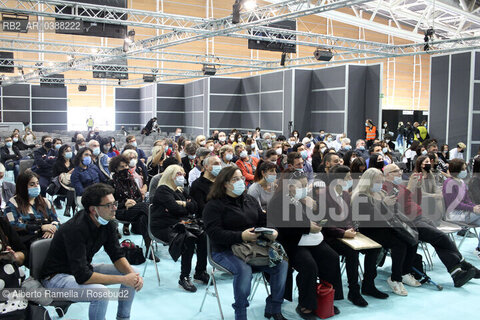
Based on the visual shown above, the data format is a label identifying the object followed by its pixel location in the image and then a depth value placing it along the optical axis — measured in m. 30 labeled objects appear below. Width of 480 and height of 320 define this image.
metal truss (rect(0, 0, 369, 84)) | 10.21
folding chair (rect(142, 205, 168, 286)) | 4.57
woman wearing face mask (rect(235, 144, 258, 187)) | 7.05
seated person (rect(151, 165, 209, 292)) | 4.51
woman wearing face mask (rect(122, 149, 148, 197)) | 6.16
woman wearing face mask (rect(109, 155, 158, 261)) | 5.29
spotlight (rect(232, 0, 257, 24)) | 10.18
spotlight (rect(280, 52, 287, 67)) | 17.32
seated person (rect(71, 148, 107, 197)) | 6.35
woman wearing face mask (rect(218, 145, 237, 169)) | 6.79
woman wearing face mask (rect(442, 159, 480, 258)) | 5.54
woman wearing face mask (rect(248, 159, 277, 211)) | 5.06
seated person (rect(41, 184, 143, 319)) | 2.98
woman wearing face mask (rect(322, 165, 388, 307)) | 4.25
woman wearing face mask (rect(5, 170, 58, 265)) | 3.91
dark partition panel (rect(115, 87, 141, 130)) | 26.61
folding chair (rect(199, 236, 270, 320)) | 3.73
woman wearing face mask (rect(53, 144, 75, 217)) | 7.29
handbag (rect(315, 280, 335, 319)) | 3.86
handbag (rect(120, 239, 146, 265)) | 5.16
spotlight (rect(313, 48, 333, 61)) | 15.31
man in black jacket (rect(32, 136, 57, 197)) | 7.84
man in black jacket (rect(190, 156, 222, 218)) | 4.89
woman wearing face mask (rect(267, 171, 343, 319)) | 3.82
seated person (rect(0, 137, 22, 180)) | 10.21
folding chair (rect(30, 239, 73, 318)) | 3.13
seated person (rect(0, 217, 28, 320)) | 2.84
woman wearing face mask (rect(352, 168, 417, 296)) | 4.52
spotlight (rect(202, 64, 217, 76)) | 19.48
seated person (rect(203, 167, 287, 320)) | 3.55
